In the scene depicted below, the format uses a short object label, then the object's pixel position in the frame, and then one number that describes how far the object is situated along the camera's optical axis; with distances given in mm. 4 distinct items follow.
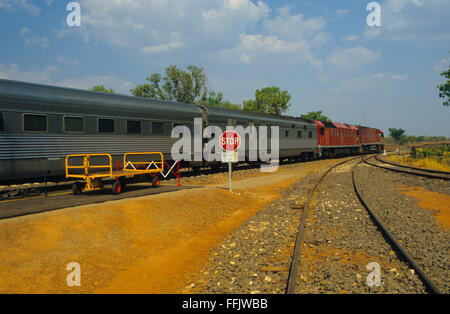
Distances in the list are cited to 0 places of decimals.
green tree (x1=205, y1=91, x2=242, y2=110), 62050
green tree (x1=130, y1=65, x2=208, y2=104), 56719
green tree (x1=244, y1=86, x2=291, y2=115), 73750
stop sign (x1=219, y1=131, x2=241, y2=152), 11953
